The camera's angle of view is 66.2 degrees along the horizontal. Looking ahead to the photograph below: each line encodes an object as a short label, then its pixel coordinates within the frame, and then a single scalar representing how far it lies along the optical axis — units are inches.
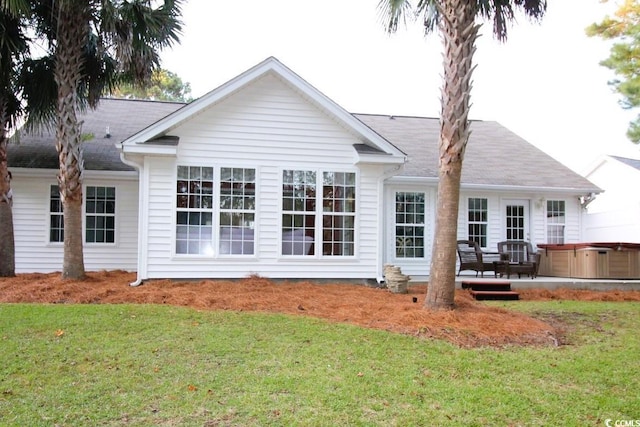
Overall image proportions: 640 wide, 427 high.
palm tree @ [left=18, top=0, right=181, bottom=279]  393.7
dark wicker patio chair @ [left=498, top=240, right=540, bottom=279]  481.7
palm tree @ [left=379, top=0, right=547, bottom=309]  311.7
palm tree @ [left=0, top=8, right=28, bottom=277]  407.2
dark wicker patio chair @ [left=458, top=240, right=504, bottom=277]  487.5
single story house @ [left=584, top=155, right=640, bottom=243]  752.3
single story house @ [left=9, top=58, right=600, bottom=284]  415.8
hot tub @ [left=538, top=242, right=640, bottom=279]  486.3
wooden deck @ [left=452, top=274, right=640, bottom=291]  460.8
